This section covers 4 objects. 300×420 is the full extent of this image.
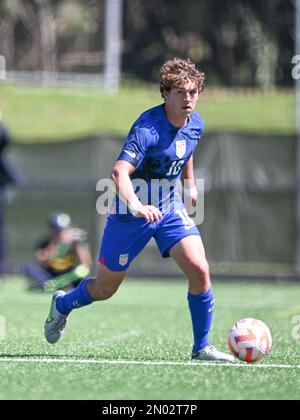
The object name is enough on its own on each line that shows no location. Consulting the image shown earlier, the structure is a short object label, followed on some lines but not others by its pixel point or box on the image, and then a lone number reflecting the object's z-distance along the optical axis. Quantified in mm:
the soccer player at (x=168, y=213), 13445
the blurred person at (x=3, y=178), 29141
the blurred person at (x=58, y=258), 28609
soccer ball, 13125
